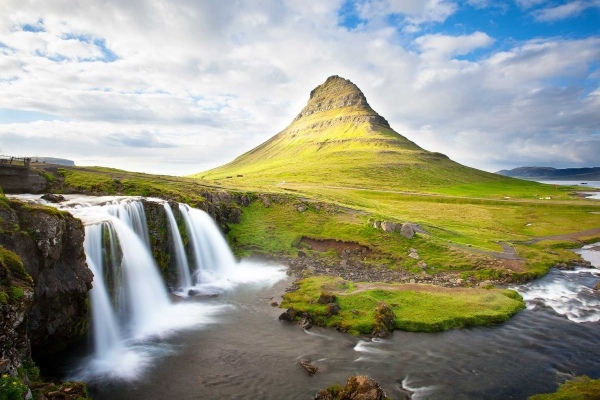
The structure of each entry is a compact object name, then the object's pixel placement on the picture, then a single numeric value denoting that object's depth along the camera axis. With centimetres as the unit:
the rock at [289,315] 3128
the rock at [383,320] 2886
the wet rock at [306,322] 2997
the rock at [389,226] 5734
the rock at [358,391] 1714
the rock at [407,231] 5586
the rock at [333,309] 3139
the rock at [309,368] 2322
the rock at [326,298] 3325
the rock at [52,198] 3896
